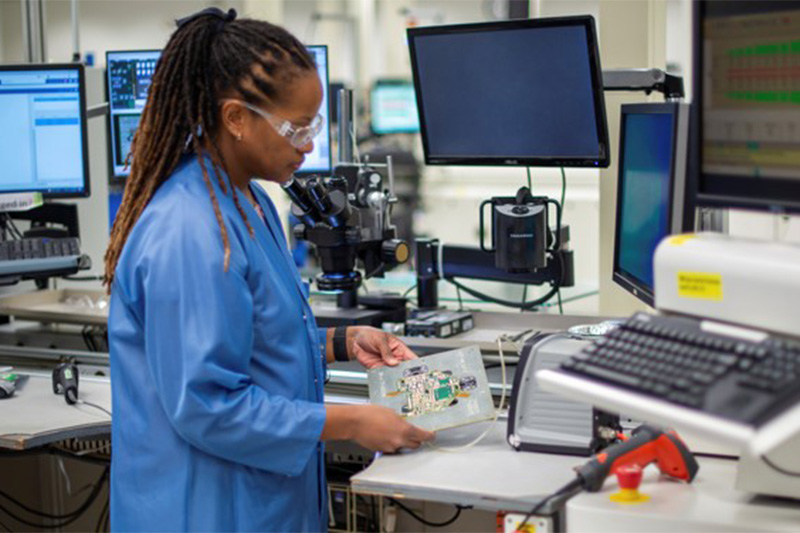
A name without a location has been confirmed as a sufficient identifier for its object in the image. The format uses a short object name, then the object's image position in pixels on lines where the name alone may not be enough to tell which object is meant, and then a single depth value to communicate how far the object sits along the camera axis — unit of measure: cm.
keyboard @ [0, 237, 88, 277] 277
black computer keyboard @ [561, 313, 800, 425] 122
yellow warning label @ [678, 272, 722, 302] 139
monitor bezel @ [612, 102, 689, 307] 163
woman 156
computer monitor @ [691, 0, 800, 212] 136
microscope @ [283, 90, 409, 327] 242
